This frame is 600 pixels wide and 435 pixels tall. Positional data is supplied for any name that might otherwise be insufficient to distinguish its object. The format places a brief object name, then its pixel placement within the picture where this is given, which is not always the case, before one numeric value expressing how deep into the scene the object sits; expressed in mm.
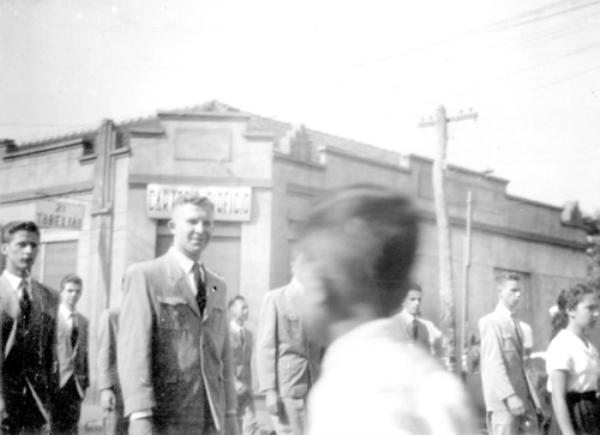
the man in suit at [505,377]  6285
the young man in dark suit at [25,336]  4473
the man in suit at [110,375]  5611
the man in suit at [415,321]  7516
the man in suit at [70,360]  6527
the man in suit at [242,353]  9352
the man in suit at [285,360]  5730
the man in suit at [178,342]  3752
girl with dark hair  4617
